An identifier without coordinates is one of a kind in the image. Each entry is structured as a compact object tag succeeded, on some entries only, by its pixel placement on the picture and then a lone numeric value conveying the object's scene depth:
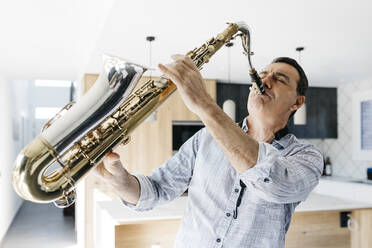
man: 0.70
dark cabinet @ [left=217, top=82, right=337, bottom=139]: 5.09
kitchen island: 1.98
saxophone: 0.66
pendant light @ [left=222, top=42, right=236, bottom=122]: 3.17
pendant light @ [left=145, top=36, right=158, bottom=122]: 2.82
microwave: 4.54
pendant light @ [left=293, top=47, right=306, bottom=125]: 3.23
